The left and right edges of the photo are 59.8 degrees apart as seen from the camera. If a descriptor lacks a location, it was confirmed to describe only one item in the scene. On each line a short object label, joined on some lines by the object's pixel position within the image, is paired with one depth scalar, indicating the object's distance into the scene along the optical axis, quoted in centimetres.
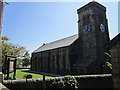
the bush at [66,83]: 767
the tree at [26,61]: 5920
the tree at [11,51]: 2406
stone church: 2289
